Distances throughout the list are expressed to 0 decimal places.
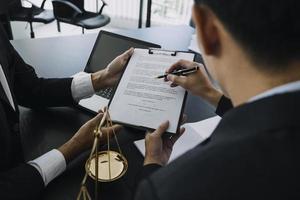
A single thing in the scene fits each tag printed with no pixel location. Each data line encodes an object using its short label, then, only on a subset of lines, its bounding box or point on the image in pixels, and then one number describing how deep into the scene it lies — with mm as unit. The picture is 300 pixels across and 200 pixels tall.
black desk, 812
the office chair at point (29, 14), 2852
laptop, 1147
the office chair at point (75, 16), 2877
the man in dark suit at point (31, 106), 799
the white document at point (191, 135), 931
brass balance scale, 721
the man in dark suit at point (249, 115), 383
